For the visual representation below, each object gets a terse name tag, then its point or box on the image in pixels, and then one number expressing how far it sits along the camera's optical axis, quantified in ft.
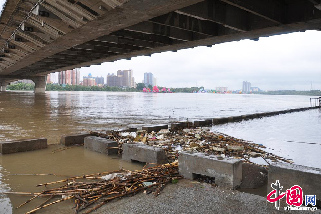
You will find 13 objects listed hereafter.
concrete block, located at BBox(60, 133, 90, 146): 25.45
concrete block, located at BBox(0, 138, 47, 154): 21.79
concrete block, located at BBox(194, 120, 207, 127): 41.97
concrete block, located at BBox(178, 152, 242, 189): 13.67
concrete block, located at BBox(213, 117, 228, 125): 48.08
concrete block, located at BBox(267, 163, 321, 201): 11.69
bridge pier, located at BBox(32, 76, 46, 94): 236.43
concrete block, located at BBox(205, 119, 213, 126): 45.52
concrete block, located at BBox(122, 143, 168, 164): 18.52
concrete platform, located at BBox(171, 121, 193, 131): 37.06
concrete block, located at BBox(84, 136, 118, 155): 22.09
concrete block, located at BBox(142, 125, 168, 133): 33.01
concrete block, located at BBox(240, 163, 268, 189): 14.43
